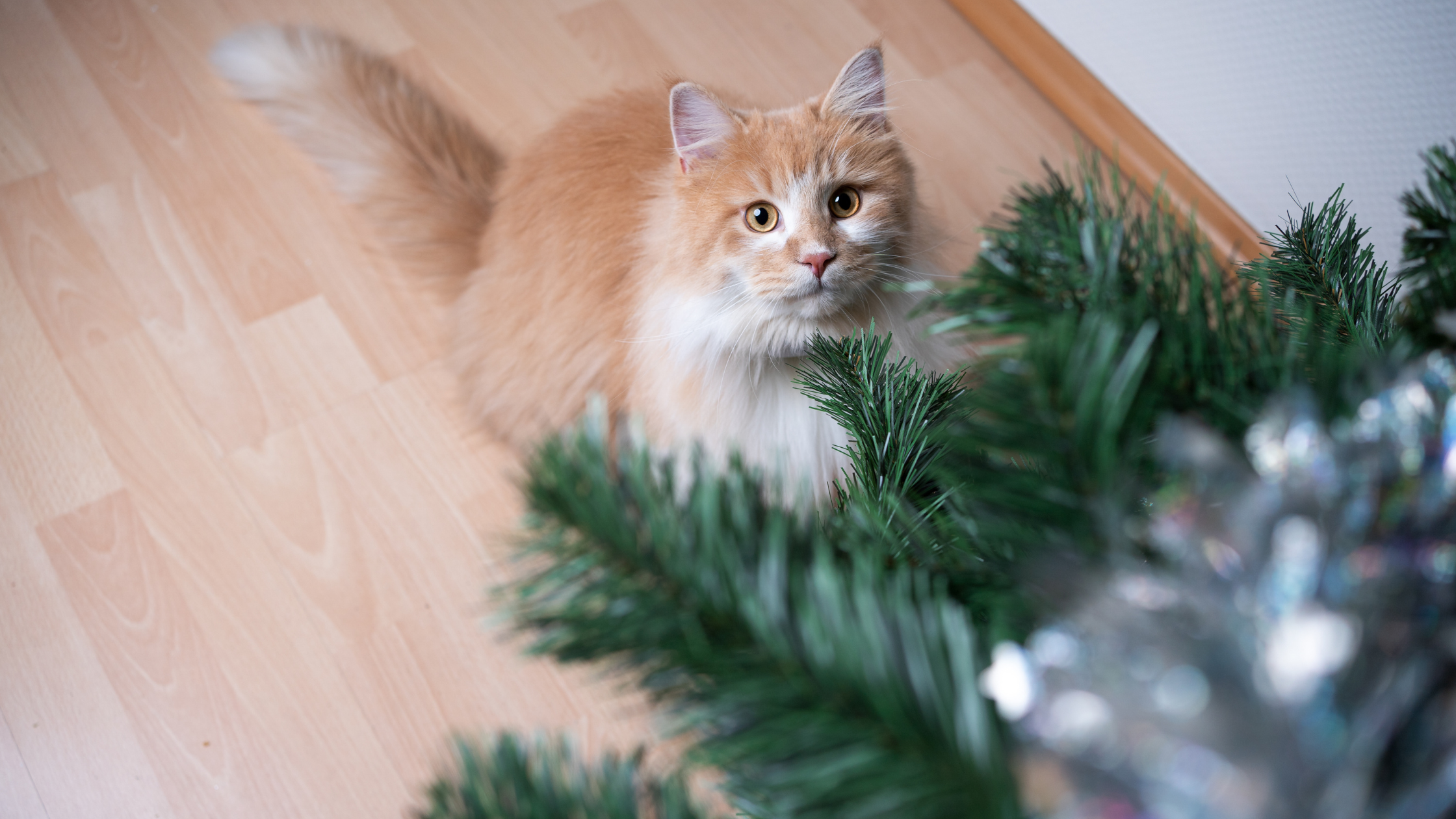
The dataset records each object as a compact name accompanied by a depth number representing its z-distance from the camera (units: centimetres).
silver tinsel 23
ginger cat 97
